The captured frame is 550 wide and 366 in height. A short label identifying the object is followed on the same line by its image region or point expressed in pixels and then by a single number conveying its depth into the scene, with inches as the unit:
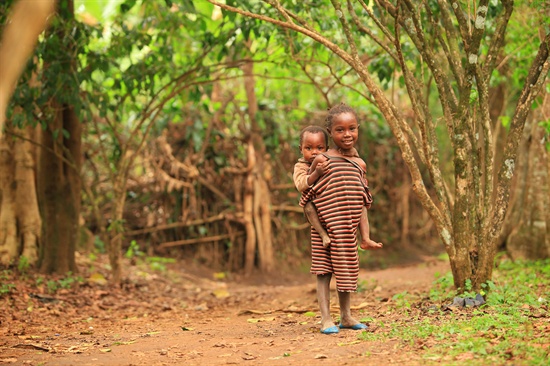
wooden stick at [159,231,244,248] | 425.1
